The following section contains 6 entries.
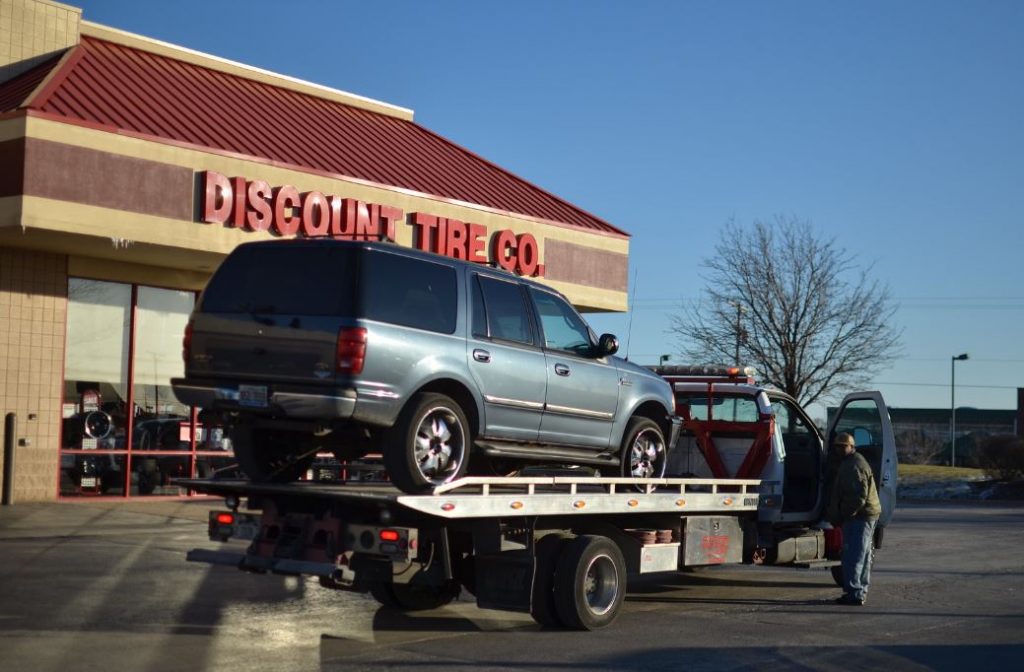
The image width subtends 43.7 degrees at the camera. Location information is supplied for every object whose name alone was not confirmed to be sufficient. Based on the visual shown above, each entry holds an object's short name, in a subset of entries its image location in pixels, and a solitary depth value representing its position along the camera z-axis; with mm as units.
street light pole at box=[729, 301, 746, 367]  37688
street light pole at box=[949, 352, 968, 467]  62788
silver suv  8859
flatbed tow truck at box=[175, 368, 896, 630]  8961
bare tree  38219
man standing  12367
